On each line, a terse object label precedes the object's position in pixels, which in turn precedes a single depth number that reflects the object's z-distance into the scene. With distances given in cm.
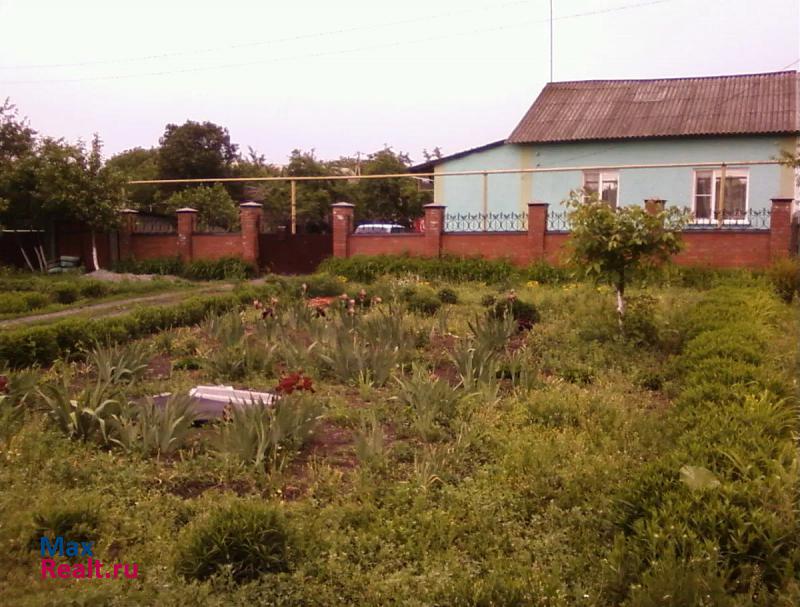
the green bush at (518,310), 898
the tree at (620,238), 792
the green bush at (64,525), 346
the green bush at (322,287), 1234
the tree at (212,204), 2556
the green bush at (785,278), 1169
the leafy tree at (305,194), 2673
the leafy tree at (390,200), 2753
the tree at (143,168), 3086
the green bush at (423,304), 1062
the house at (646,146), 1877
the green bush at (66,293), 1355
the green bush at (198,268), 1859
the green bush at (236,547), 312
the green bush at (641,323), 800
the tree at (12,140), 2009
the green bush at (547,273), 1483
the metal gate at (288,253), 1908
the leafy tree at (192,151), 3212
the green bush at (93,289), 1416
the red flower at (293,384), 496
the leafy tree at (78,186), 1784
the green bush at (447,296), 1161
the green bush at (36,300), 1262
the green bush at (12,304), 1195
